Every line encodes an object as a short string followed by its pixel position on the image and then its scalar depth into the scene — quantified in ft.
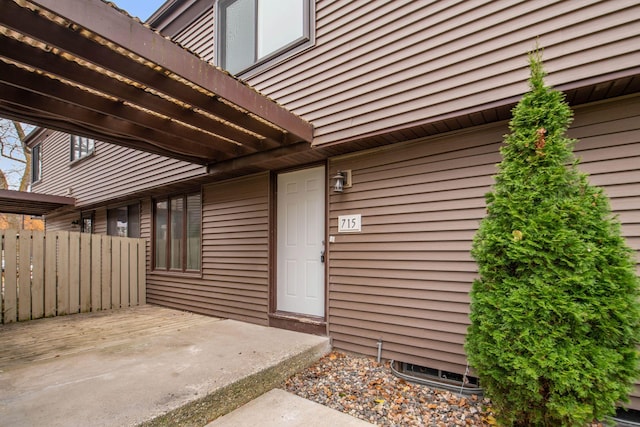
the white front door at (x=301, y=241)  13.80
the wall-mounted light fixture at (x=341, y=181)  12.59
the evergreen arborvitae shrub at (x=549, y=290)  6.04
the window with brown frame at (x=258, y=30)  13.57
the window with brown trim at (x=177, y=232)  19.52
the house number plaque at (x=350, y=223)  12.34
